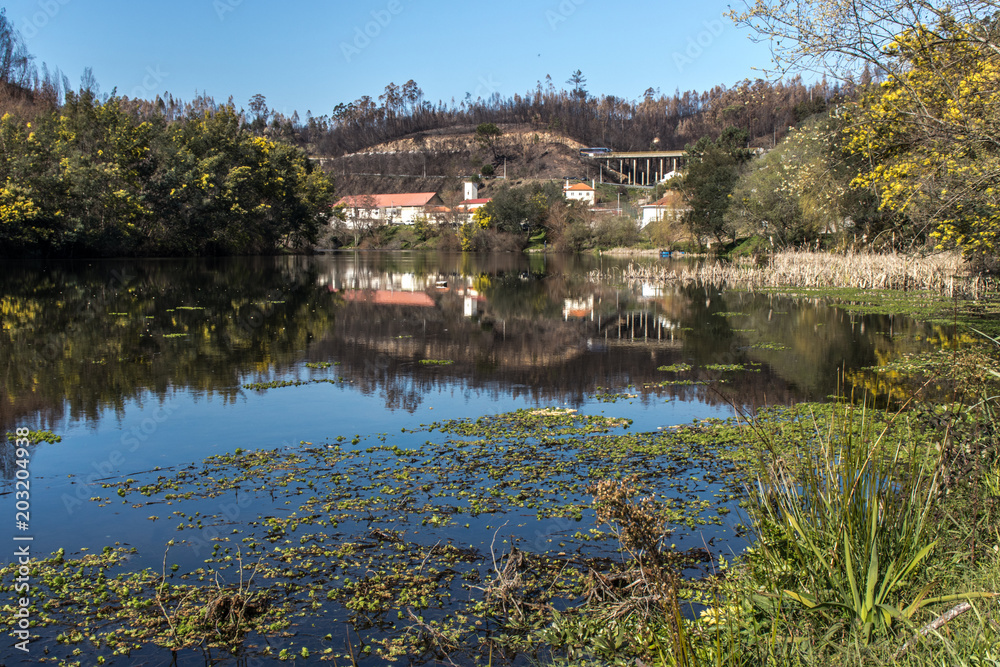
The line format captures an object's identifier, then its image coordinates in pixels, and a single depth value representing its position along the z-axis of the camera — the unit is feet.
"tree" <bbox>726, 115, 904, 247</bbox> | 121.70
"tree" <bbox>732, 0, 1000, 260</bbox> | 33.09
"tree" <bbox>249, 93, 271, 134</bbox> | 511.40
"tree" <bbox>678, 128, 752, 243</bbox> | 205.46
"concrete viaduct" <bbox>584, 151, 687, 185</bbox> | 557.74
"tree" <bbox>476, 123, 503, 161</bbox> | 562.25
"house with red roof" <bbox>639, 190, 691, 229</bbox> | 231.44
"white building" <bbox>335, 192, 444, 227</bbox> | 410.72
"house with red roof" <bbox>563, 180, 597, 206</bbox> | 441.68
